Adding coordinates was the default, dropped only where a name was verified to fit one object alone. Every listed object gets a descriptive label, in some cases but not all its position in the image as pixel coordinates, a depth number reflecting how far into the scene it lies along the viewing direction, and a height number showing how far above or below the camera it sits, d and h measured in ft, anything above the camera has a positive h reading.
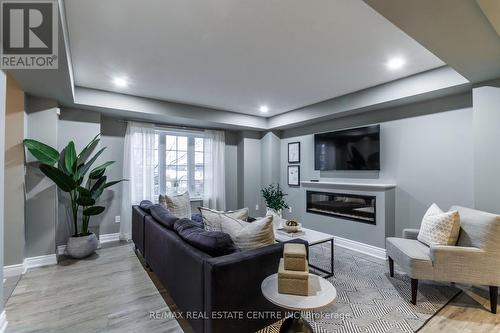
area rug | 6.54 -4.34
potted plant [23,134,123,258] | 10.13 -0.57
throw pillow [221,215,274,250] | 6.42 -1.83
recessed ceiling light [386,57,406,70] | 8.57 +3.86
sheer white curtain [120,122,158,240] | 14.08 -0.03
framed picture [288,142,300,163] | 17.25 +1.10
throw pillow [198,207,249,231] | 7.23 -1.58
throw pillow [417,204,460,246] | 7.68 -2.05
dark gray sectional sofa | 5.02 -2.69
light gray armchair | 7.06 -2.84
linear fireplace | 12.43 -2.22
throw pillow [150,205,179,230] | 7.96 -1.75
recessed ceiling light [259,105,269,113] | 14.93 +3.81
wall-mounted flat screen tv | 12.69 +1.02
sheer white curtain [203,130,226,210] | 17.43 -0.34
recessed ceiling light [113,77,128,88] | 10.46 +3.88
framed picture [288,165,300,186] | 17.21 -0.58
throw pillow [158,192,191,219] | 12.37 -1.95
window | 15.88 +0.31
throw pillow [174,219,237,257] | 5.71 -1.85
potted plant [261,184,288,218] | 14.32 -1.98
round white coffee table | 4.55 -2.60
